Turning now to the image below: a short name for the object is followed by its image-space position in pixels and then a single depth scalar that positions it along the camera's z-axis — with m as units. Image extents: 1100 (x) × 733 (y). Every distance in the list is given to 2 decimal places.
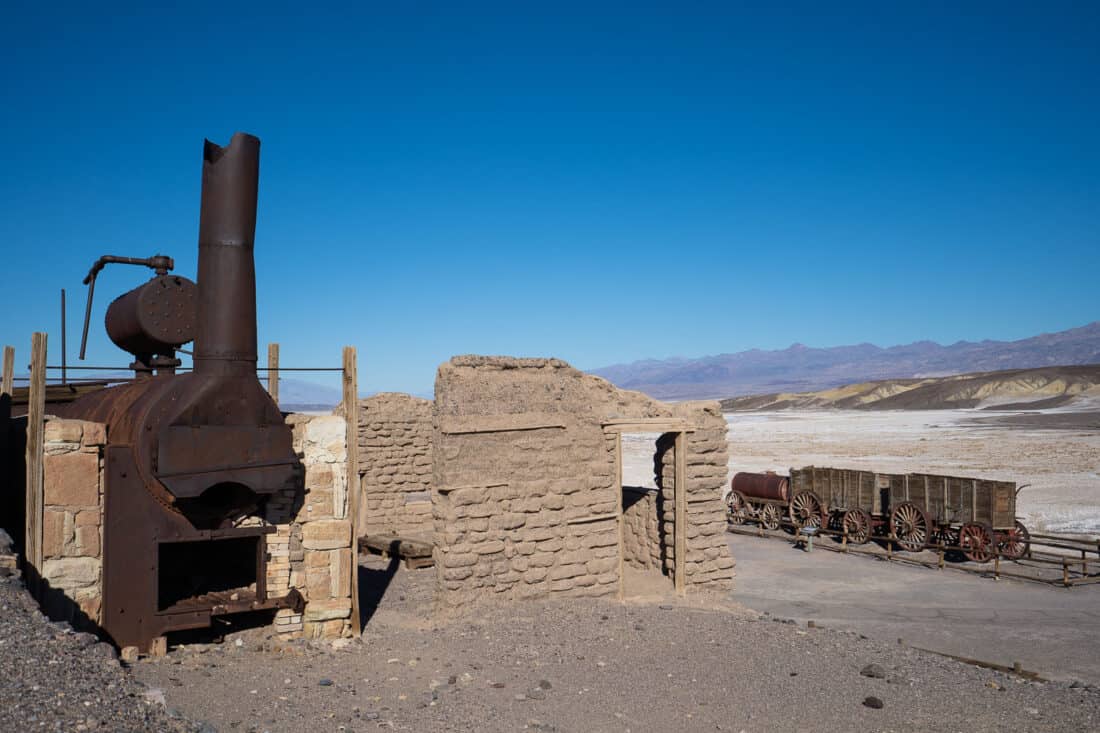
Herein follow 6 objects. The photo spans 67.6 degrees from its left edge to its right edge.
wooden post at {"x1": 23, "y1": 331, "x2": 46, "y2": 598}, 7.69
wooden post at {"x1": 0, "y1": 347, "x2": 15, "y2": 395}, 12.25
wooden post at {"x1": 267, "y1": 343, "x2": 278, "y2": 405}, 11.51
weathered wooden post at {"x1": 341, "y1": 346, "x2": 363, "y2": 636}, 9.09
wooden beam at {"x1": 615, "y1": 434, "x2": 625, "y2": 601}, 11.20
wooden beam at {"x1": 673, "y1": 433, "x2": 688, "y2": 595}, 11.98
